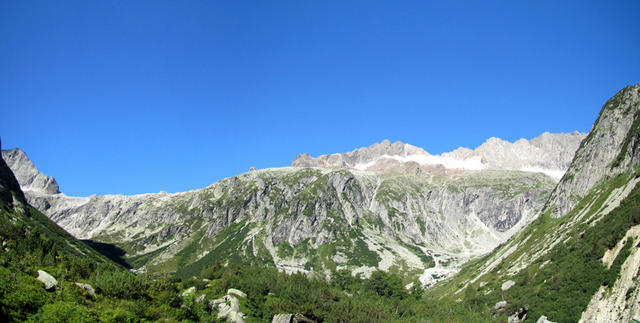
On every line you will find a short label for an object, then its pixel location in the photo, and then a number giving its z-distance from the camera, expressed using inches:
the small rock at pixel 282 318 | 3951.8
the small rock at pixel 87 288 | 3027.1
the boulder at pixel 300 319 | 4025.3
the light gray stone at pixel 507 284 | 6675.7
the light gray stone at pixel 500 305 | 6037.4
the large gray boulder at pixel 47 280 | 2727.9
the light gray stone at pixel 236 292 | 4389.8
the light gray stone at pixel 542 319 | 4539.4
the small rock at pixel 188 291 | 4036.9
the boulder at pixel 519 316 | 5397.6
